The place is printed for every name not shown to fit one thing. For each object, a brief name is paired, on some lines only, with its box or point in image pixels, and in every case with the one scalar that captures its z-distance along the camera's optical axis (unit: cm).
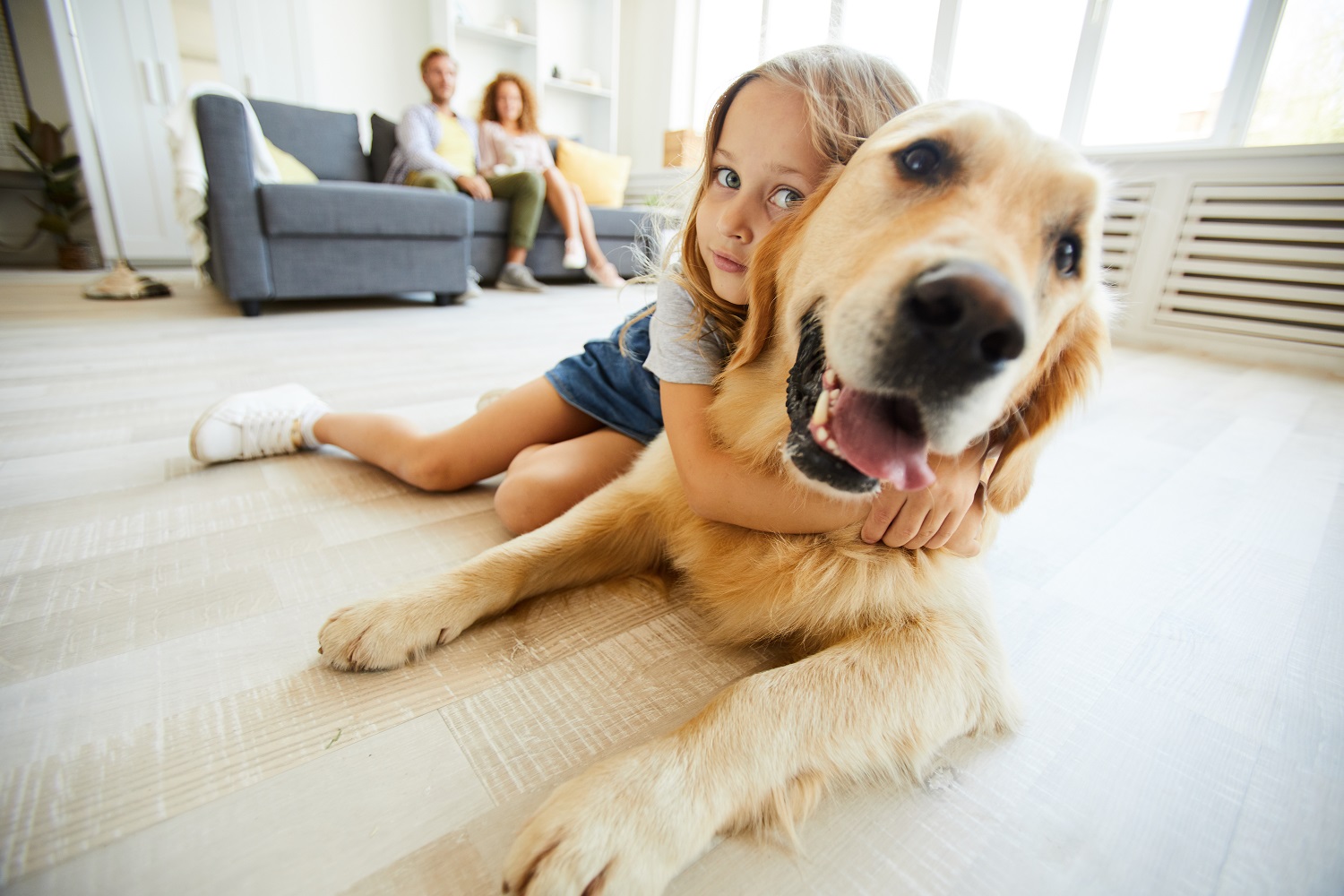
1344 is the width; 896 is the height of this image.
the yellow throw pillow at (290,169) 455
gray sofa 369
